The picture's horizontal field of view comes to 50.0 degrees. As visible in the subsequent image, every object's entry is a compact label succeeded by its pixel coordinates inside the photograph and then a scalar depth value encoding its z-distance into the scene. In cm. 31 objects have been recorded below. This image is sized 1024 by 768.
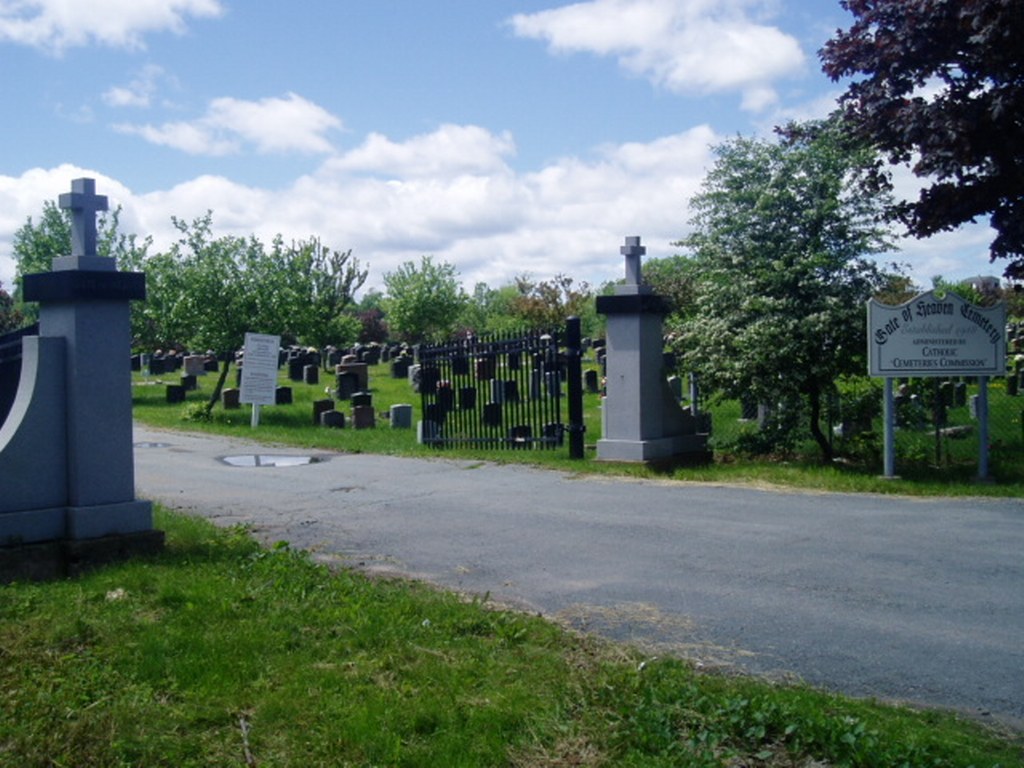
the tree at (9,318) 4172
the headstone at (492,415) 1839
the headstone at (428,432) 1767
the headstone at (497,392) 2229
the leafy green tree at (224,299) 2581
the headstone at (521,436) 1593
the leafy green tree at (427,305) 5456
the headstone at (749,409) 1441
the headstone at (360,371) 3115
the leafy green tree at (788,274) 1338
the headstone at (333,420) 2288
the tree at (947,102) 1054
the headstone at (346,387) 2847
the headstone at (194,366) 3884
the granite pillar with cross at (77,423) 800
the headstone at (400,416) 2225
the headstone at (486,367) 1908
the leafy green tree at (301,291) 2656
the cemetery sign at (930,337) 1237
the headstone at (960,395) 2252
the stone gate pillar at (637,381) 1360
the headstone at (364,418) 2275
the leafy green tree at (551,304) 4916
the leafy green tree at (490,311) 5587
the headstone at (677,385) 2436
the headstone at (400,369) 3588
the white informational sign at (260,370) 2338
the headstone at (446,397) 1794
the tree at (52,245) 4559
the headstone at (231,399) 2656
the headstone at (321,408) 2372
